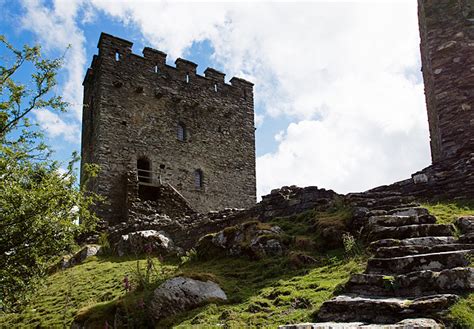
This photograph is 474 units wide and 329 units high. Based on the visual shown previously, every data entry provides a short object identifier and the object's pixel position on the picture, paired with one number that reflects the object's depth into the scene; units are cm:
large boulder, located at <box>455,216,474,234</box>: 852
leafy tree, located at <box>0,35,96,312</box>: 981
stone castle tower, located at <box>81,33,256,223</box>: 2531
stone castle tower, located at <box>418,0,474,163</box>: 1297
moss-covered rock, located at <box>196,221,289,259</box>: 1102
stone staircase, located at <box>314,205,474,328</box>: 628
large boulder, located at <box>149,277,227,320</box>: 873
